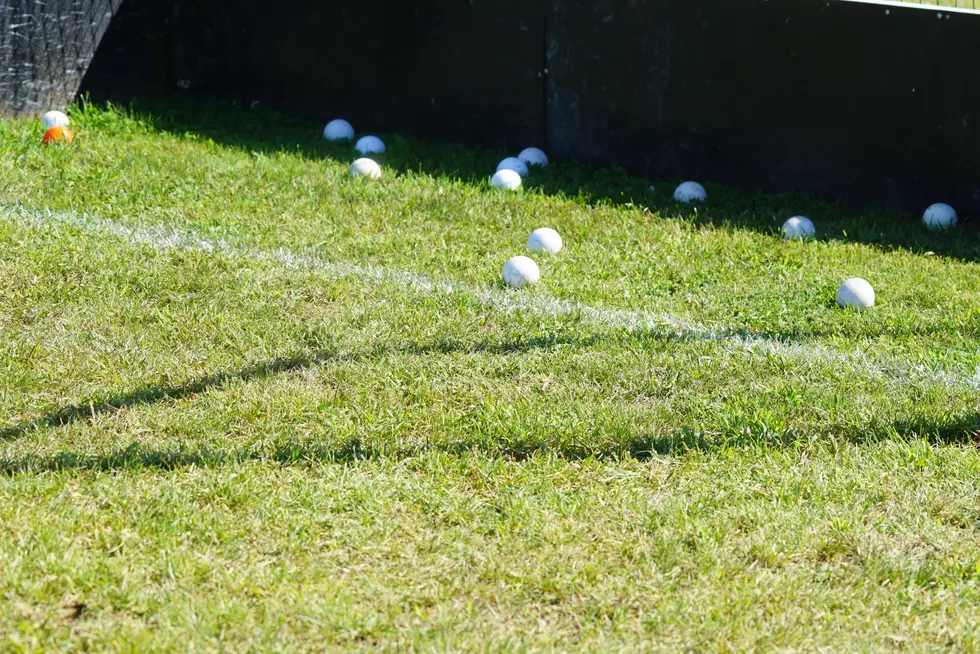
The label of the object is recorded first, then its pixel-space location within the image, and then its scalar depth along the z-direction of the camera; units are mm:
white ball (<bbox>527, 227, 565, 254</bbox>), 12984
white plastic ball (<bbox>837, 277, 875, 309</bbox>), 11383
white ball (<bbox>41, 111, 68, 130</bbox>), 17016
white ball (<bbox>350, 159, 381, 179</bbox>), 15555
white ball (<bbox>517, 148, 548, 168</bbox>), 16656
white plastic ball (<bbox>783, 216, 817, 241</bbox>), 13656
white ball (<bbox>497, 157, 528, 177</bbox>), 16047
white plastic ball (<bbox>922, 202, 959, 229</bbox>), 14062
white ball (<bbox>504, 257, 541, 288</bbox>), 11953
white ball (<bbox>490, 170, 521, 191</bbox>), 15242
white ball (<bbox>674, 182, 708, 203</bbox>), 15070
